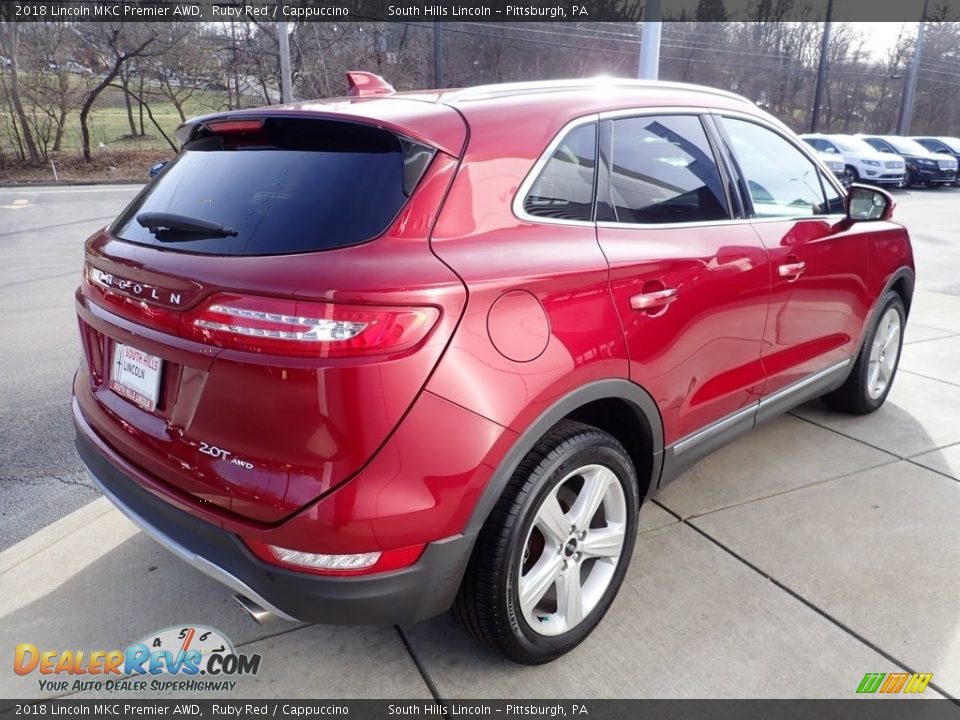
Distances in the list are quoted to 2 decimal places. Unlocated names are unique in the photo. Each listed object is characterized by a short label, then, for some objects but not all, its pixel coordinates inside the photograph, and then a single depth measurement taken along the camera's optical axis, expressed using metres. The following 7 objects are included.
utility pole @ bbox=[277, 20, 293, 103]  19.84
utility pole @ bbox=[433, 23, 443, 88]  23.88
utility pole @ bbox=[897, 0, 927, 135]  34.37
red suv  1.80
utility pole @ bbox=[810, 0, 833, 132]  30.95
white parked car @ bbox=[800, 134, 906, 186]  22.86
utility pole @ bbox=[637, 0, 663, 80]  7.92
